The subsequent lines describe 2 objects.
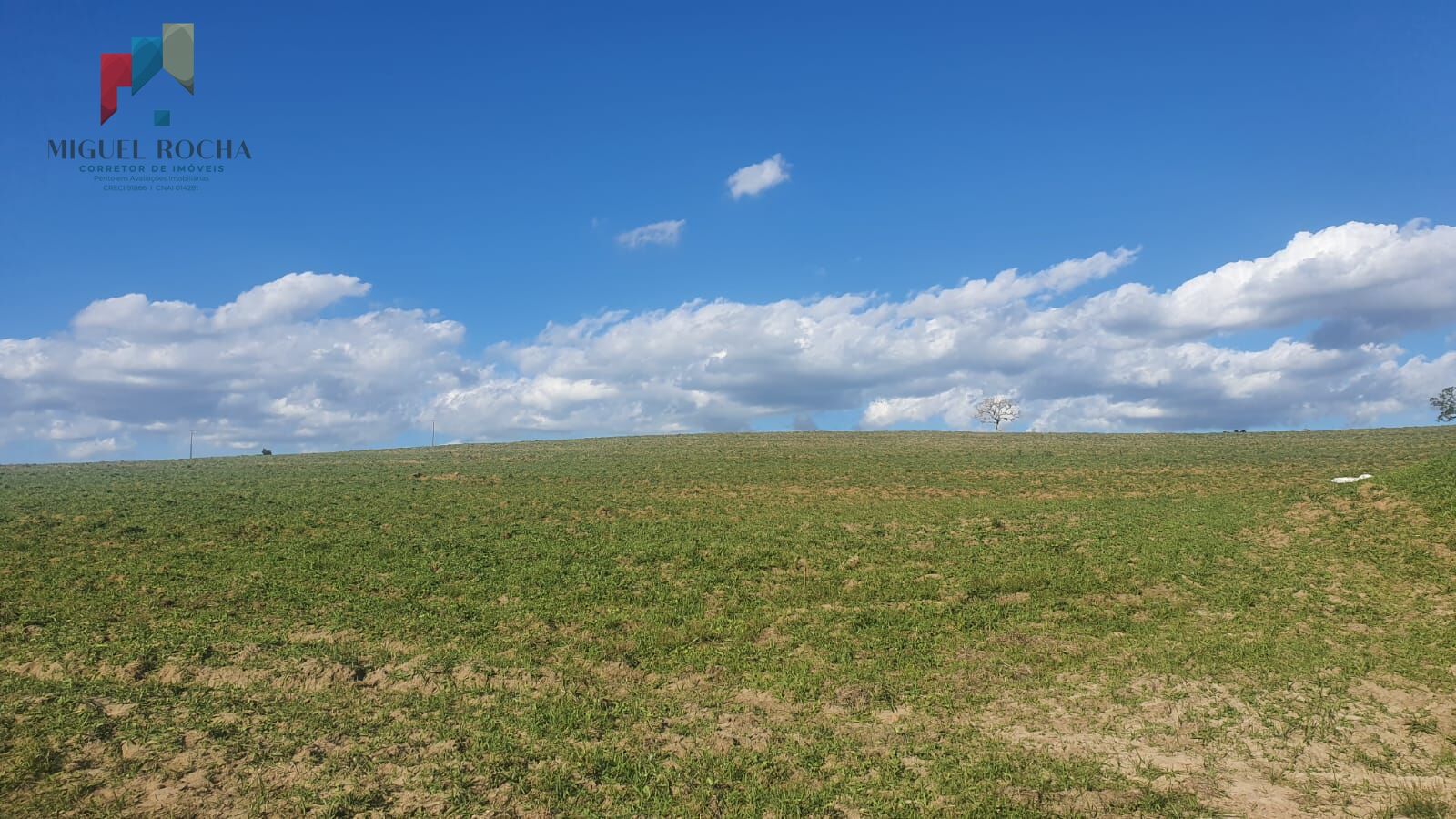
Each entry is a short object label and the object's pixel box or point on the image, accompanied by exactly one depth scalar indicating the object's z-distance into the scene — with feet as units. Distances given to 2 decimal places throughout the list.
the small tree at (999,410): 463.42
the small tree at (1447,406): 361.71
